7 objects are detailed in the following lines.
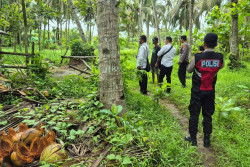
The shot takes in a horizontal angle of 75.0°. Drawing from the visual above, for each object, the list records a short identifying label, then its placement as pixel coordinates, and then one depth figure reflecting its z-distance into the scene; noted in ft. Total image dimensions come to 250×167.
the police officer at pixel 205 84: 8.95
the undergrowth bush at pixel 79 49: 37.45
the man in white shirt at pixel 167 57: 17.58
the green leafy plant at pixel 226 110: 11.88
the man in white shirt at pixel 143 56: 16.88
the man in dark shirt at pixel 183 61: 18.89
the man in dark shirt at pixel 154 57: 19.43
